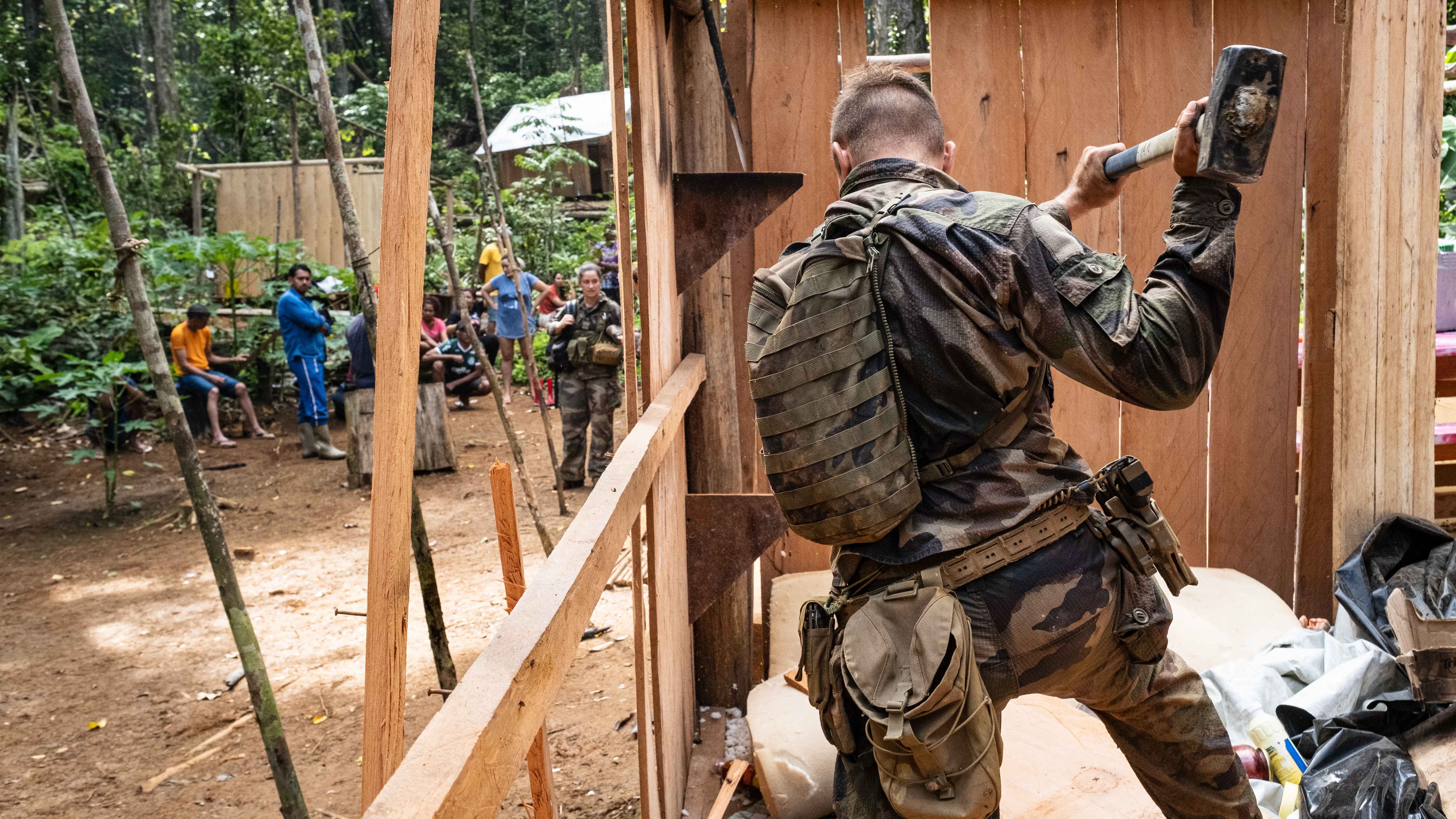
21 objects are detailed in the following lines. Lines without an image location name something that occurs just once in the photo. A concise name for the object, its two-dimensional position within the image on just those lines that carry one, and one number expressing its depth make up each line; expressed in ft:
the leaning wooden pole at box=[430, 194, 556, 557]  17.39
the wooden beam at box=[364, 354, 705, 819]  2.89
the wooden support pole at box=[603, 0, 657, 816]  7.36
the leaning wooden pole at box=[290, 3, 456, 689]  8.23
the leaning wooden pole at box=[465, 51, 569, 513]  22.11
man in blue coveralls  31.81
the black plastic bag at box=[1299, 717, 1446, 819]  8.01
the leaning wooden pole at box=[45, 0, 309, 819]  7.56
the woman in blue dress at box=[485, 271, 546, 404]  38.42
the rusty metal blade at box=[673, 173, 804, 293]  9.45
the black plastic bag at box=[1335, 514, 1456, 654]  9.78
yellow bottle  9.22
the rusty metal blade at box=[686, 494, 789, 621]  9.70
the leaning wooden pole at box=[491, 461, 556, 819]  7.50
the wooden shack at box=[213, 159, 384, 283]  50.80
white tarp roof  56.34
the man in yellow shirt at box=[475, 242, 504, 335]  43.47
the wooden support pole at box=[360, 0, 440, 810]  3.42
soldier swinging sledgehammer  5.84
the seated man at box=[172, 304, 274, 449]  33.01
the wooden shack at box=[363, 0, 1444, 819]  10.52
